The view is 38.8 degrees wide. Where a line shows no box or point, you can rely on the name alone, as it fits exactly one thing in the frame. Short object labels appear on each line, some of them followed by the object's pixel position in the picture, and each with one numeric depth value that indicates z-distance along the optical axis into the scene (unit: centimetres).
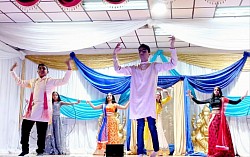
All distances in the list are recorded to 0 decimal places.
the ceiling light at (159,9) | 570
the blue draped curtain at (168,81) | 738
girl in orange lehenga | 676
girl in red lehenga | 516
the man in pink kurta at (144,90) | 388
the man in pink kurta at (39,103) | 439
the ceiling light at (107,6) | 581
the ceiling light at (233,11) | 597
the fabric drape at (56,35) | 549
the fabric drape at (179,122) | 725
